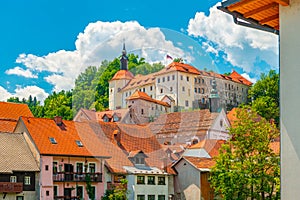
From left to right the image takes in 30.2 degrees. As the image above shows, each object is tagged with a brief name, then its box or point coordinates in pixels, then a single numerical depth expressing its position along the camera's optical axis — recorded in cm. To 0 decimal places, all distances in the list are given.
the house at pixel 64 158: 3894
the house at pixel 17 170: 3684
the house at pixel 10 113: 4875
